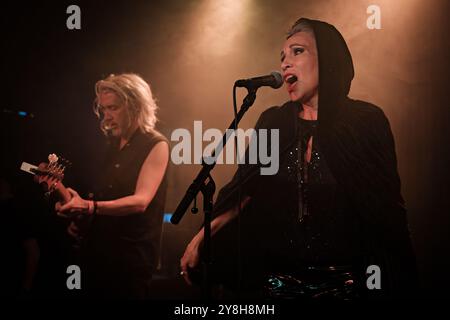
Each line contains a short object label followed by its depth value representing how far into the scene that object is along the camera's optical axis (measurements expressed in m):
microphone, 2.72
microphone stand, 2.71
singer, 3.34
